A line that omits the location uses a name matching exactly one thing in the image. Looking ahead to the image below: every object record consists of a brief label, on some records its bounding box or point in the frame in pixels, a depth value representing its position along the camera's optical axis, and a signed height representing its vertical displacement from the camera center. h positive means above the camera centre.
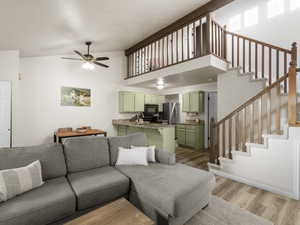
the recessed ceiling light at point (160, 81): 4.62 +1.00
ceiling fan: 3.69 +1.28
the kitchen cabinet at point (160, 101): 6.65 +0.48
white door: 3.27 -0.01
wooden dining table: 3.92 -0.60
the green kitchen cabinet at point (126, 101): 5.62 +0.41
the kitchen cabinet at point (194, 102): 5.36 +0.39
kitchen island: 3.75 -0.60
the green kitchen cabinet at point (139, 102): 5.90 +0.40
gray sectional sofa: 1.48 -0.87
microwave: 6.09 +0.05
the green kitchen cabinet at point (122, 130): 5.34 -0.67
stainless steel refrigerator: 6.27 -0.03
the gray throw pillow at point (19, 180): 1.49 -0.73
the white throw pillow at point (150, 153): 2.58 -0.70
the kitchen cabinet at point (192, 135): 5.24 -0.83
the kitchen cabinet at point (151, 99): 6.19 +0.56
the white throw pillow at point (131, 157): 2.45 -0.74
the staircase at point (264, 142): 2.33 -0.54
